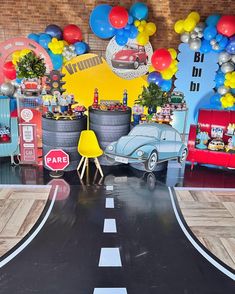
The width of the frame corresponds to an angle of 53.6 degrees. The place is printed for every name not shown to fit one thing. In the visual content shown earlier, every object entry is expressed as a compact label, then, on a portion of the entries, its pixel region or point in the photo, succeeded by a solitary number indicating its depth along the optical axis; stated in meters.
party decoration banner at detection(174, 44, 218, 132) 5.64
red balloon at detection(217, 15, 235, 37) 4.96
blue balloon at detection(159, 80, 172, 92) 5.59
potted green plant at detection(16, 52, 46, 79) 4.31
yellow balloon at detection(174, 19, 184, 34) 5.38
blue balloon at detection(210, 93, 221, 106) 5.61
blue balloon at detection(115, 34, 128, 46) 5.34
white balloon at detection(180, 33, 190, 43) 5.42
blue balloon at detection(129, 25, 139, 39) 5.31
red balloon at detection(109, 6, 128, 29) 4.99
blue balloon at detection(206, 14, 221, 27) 5.22
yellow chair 4.31
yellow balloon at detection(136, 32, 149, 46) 5.38
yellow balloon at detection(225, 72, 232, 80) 5.34
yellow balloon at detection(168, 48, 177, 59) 5.53
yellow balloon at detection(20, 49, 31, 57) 5.12
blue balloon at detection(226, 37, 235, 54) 5.07
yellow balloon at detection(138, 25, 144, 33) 5.35
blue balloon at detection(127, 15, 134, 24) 5.21
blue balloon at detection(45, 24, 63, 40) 5.36
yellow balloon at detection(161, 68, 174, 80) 5.51
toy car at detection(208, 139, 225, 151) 4.57
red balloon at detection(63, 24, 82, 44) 5.39
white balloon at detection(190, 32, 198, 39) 5.31
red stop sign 4.21
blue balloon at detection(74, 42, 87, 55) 5.44
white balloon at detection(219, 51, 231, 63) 5.25
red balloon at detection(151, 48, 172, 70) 5.31
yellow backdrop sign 5.66
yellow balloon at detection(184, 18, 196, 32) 5.24
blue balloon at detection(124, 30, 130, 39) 5.31
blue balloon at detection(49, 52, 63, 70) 5.39
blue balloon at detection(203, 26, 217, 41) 5.13
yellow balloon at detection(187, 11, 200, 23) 5.30
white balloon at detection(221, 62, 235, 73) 5.30
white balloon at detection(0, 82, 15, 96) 5.38
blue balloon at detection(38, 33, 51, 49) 5.30
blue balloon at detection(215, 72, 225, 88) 5.52
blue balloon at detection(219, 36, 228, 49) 5.15
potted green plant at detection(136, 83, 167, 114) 4.47
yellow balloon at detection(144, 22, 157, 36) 5.42
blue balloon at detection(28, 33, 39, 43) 5.43
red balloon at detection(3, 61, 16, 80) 5.41
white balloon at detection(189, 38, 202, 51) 5.31
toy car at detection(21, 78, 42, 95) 4.40
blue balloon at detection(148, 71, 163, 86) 5.54
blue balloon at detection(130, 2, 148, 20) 5.19
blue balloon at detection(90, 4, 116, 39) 5.27
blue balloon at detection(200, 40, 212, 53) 5.31
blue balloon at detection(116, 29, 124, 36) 5.29
